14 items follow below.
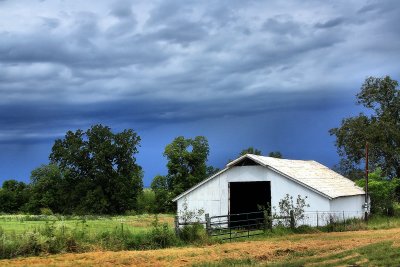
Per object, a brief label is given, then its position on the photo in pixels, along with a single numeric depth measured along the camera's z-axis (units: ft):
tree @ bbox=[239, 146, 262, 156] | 244.03
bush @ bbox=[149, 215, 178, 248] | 72.59
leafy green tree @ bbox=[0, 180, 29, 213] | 244.01
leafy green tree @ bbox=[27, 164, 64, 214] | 232.73
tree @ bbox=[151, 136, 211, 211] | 219.20
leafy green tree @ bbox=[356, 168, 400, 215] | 136.77
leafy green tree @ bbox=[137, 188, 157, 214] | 231.91
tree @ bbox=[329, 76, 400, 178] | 180.34
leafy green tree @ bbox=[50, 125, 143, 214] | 222.89
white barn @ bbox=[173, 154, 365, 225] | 108.68
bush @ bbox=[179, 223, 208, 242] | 77.41
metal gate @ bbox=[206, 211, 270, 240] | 84.23
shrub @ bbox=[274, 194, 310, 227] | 100.05
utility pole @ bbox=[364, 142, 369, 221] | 120.04
